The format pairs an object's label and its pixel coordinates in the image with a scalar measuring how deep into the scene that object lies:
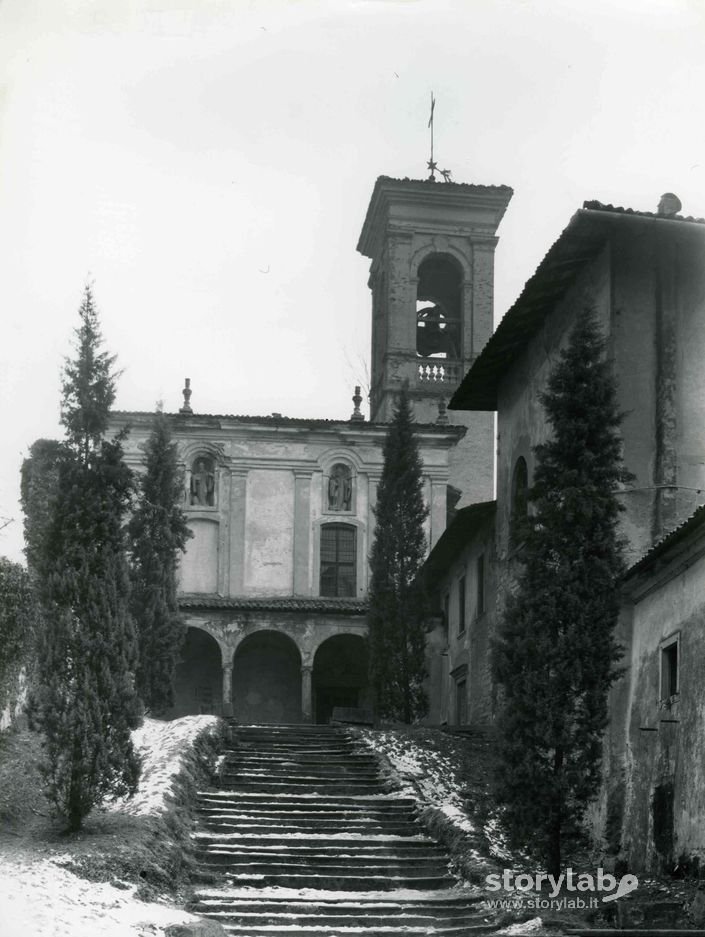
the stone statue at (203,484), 40.97
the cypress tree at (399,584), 29.44
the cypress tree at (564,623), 16.92
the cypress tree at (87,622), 16.30
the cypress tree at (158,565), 27.73
